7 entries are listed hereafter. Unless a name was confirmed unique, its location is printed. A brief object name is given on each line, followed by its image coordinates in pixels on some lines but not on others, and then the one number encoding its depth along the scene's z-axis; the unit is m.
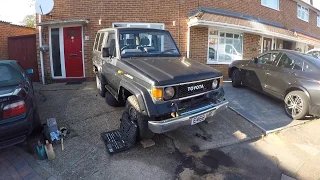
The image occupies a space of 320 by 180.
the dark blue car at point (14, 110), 2.95
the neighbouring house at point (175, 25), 8.17
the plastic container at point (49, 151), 3.34
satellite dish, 7.38
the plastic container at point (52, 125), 3.84
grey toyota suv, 3.12
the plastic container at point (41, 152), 3.36
